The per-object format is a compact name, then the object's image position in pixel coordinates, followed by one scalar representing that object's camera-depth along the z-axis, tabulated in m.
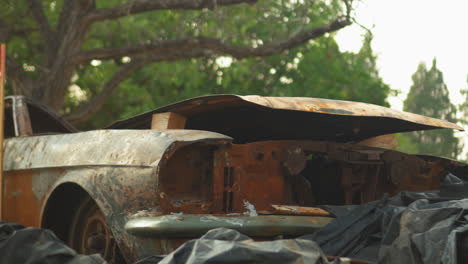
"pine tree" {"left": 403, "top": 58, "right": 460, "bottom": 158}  33.59
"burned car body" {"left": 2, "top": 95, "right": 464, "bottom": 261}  3.45
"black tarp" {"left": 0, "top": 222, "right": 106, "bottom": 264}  2.93
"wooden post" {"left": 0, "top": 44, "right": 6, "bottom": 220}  4.55
